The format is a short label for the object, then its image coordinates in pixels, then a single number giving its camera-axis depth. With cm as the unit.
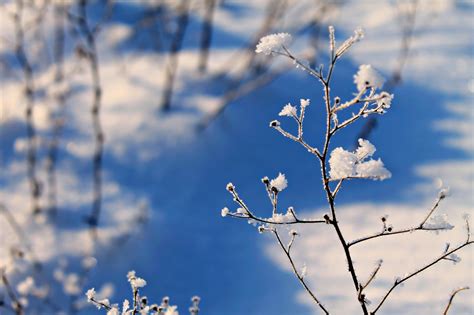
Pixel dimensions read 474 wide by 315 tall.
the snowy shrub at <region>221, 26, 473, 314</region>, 127
